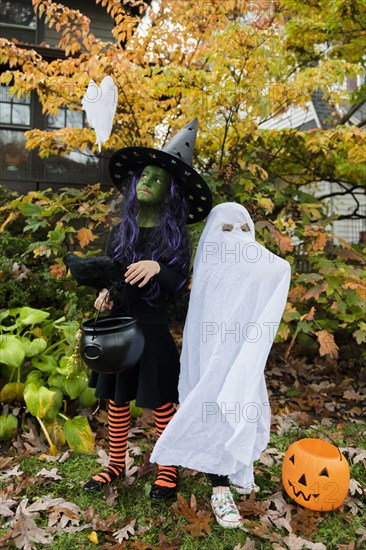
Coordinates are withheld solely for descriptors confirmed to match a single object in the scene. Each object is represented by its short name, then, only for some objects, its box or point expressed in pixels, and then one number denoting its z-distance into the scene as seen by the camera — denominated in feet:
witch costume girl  7.23
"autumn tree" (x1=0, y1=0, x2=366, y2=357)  12.59
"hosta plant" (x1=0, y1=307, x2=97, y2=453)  9.55
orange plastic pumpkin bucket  7.20
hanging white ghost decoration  8.41
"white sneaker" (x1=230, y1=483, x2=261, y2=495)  7.91
